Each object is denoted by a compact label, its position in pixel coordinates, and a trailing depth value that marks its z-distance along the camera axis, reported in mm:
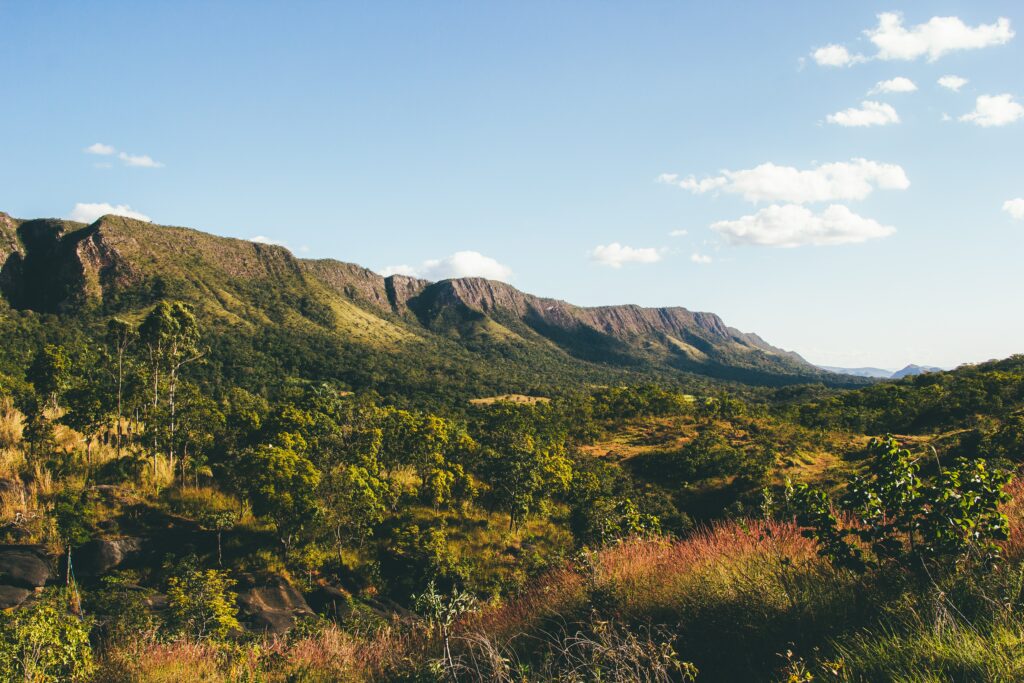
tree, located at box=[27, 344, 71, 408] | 25453
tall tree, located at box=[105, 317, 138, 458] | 30609
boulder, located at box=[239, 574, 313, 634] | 20203
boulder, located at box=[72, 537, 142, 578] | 20484
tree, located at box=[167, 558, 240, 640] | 15555
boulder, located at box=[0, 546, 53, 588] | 18016
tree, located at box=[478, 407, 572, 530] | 31812
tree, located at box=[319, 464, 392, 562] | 25781
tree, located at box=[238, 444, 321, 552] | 23078
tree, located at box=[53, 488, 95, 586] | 19734
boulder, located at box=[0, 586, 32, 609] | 17062
